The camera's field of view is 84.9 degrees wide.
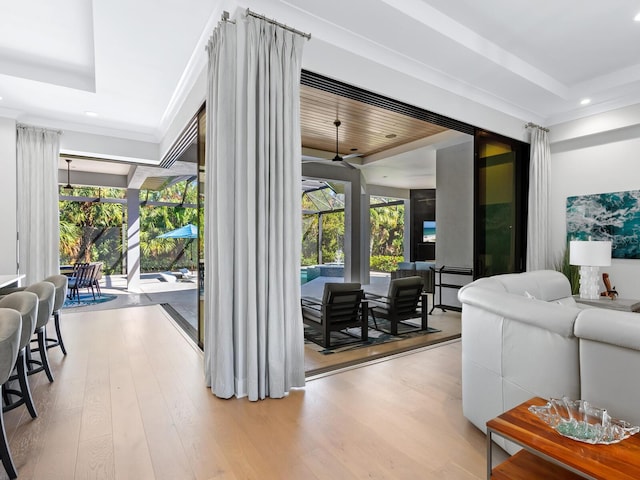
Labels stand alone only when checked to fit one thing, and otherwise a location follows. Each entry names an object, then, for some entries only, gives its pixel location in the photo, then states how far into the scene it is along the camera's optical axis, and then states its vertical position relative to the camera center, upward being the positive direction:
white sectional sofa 1.42 -0.57
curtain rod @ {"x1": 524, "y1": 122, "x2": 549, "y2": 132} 5.20 +1.65
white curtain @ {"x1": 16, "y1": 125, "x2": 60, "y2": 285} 5.16 +0.53
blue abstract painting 4.57 +0.23
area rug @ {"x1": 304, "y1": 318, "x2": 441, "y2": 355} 4.09 -1.30
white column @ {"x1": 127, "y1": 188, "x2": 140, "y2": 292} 8.91 -0.05
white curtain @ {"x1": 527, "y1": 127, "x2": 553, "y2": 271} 5.12 +0.44
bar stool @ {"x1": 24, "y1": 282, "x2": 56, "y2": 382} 2.84 -0.62
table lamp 4.12 -0.29
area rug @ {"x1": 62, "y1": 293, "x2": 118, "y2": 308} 6.72 -1.29
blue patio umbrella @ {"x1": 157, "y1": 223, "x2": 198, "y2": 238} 9.91 +0.12
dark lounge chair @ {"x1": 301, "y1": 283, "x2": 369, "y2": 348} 4.07 -0.91
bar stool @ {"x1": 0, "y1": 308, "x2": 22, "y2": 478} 1.68 -0.55
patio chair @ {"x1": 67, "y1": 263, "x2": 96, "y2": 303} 7.22 -0.87
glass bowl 1.28 -0.73
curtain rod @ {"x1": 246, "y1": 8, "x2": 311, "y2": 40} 2.66 +1.69
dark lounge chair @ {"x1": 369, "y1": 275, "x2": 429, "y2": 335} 4.61 -0.91
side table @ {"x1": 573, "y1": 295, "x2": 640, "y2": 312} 3.96 -0.79
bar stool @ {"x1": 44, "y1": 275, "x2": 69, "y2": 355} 3.45 -0.59
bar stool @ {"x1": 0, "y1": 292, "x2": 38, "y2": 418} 2.24 -0.59
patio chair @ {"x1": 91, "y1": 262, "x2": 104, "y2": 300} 7.45 -0.81
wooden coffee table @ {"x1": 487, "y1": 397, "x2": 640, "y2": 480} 1.12 -0.75
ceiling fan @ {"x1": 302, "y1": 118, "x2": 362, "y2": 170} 5.62 +1.30
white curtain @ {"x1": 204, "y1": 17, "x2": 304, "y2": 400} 2.67 +0.14
